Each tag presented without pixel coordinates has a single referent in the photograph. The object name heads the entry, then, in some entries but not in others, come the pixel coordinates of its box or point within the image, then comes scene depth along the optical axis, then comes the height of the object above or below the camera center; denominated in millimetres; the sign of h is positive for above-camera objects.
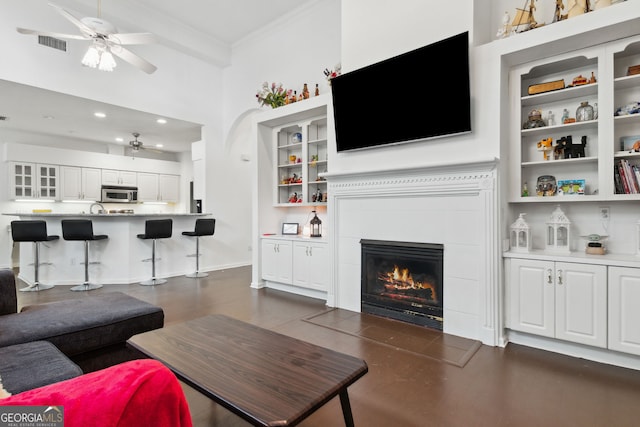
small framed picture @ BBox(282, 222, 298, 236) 5148 -265
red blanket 648 -389
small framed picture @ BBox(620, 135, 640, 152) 2641 +561
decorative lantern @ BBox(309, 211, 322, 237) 4879 -236
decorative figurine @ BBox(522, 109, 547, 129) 3043 +853
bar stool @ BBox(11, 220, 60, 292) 4682 -268
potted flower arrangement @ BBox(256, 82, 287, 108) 4984 +1802
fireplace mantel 2922 -152
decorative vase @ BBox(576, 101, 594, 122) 2818 +861
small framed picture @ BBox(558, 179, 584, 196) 2883 +206
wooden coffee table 1264 -752
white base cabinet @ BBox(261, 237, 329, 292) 4383 -732
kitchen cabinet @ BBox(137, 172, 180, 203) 8609 +704
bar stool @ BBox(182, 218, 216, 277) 5914 -343
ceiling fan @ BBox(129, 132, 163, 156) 6871 +1487
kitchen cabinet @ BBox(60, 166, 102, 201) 7305 +704
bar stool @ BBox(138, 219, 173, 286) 5320 -336
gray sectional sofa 1463 -714
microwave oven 7852 +466
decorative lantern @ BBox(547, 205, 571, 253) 2857 -204
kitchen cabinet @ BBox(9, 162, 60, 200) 6777 +706
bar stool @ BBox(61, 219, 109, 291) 4852 -256
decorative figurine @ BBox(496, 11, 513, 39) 3037 +1733
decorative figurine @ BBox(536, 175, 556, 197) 2982 +225
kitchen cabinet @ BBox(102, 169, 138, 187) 7926 +892
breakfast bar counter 5250 -687
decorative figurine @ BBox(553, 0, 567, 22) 2844 +1746
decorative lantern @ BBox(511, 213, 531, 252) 2967 -242
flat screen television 3051 +1204
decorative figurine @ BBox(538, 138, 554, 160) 3027 +602
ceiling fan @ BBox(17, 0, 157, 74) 3289 +1888
